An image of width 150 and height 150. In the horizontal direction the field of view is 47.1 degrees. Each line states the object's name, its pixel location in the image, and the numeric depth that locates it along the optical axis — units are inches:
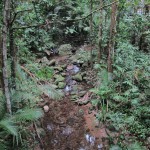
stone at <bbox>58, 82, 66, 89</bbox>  248.8
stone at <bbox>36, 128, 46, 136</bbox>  176.6
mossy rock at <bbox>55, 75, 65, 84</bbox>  259.5
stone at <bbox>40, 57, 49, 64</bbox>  296.6
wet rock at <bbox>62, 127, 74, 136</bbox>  184.7
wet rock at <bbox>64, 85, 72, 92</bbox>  246.7
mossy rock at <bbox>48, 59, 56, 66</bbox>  295.2
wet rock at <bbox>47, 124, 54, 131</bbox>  187.8
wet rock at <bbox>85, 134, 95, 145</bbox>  174.3
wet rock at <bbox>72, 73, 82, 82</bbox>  260.6
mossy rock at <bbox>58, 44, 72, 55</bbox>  329.9
